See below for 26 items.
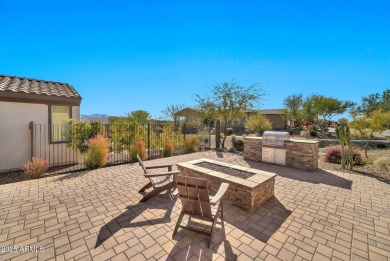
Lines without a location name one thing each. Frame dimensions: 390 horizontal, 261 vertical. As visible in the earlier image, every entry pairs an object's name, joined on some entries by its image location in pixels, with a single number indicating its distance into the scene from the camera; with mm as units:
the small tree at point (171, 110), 25578
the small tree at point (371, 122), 8578
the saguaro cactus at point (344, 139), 7098
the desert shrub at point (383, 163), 7262
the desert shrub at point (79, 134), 7040
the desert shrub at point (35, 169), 5652
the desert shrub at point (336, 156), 8188
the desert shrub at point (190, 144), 10805
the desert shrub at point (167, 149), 9461
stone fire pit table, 3721
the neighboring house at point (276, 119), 33372
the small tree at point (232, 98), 12422
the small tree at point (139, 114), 30278
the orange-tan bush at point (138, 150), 8164
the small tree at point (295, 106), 31503
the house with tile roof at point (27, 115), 6656
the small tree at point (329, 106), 29103
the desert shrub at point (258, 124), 22750
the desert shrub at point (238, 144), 12562
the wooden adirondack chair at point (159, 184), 4012
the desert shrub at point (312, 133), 25297
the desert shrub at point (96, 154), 6797
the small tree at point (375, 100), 44766
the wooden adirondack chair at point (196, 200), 2674
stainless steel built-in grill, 7434
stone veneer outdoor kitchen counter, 6805
